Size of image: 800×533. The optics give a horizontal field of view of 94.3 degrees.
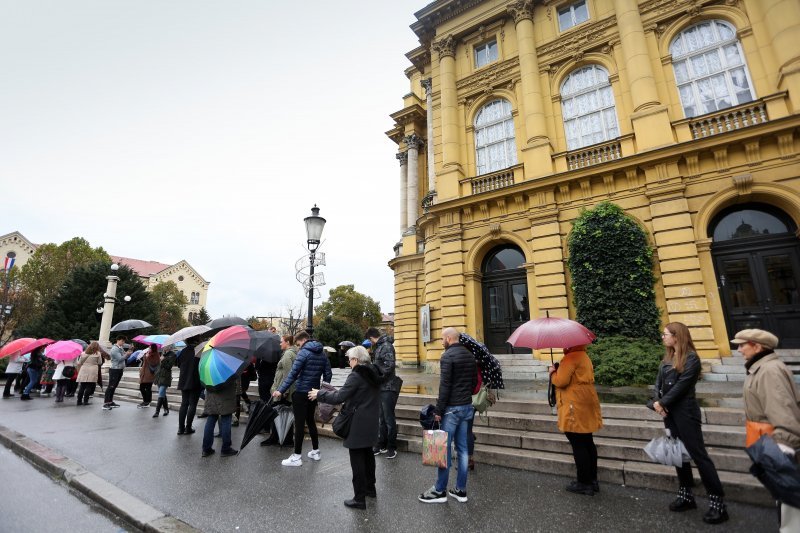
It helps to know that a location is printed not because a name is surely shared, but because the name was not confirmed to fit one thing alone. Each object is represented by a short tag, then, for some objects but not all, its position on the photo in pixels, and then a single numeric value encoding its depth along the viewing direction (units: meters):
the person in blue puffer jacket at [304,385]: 5.75
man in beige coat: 2.96
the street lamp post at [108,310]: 21.36
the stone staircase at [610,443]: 4.53
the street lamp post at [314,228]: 9.55
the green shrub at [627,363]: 9.04
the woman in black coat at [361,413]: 4.24
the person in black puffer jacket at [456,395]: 4.40
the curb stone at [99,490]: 3.86
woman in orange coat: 4.40
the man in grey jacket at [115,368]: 11.15
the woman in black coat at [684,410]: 3.66
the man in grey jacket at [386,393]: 5.95
